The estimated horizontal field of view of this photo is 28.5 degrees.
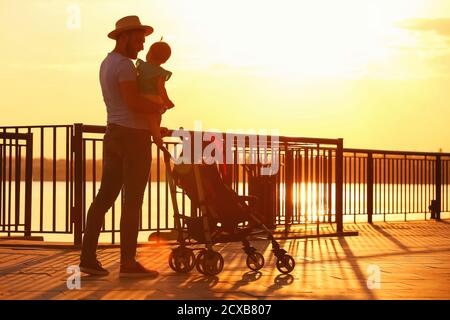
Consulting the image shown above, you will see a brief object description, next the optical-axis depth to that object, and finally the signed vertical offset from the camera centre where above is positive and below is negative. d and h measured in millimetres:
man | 6966 +247
